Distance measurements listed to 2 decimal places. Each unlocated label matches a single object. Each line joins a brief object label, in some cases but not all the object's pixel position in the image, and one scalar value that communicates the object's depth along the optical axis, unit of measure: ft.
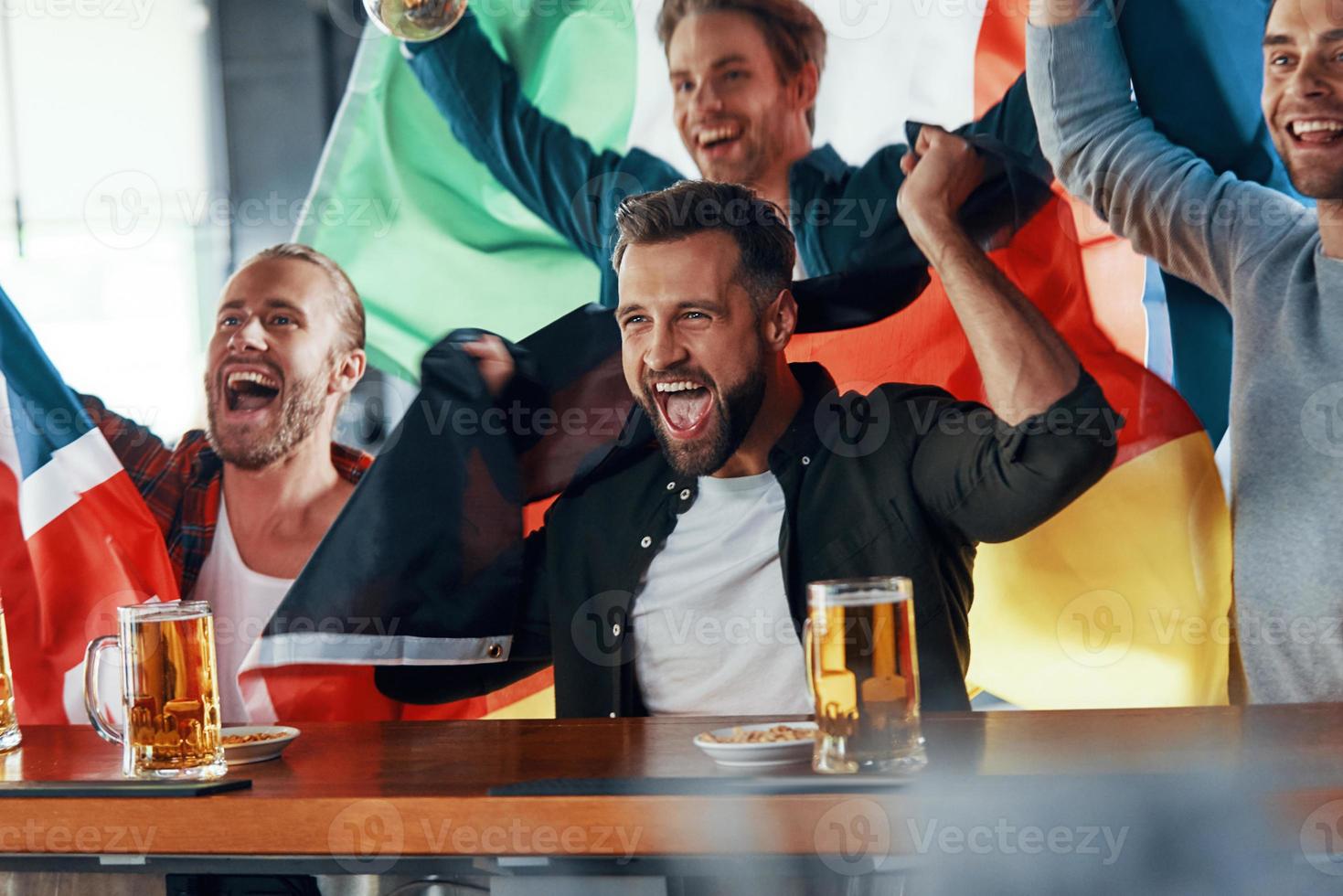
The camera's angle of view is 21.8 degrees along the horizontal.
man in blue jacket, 11.42
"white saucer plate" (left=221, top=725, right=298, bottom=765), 9.82
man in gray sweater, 10.85
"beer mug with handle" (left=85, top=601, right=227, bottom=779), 9.47
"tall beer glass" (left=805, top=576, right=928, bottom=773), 9.11
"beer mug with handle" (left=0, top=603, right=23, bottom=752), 10.25
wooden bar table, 8.86
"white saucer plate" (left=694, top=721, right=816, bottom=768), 9.25
